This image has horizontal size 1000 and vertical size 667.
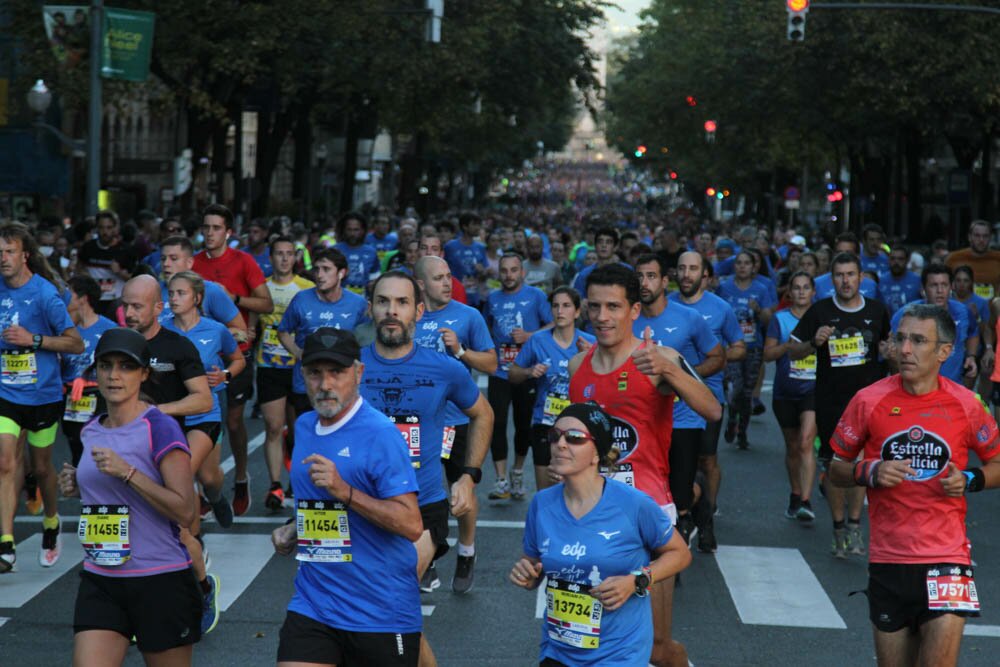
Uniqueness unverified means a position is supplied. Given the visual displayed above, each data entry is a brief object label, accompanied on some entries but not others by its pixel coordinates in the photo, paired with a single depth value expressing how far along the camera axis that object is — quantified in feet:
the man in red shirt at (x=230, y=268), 68.80
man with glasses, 33.28
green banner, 112.83
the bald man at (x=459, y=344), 50.18
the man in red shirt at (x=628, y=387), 36.78
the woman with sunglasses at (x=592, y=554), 29.29
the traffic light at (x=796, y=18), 110.06
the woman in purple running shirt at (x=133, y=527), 31.55
